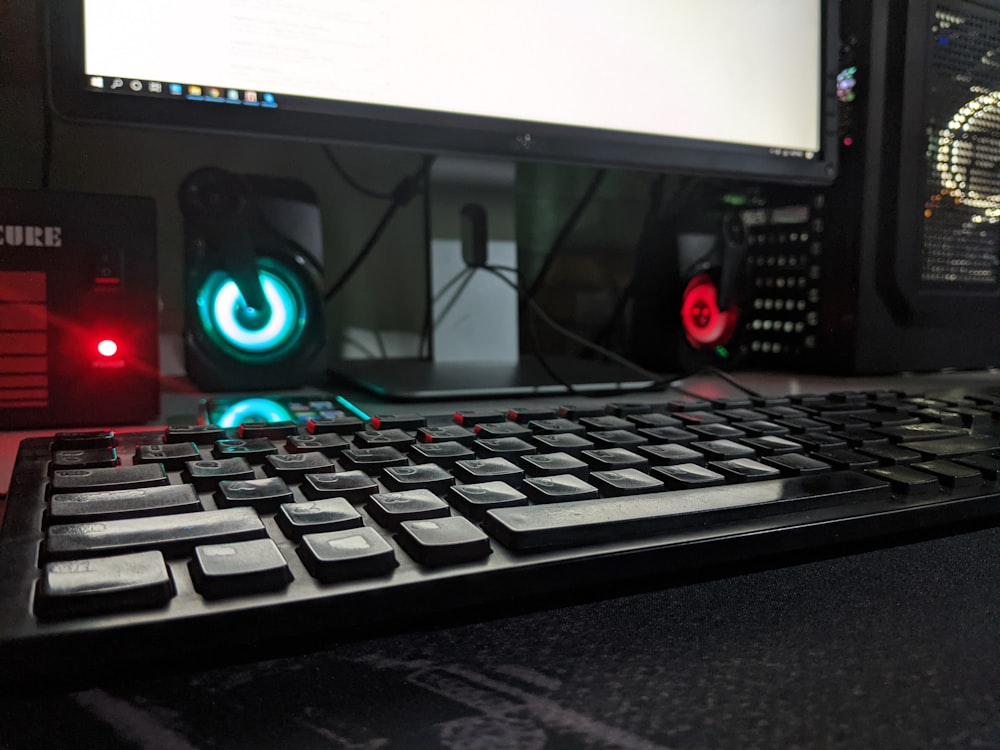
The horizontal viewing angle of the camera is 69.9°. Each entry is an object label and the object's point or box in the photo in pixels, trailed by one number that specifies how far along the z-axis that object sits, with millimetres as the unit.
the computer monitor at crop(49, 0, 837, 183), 475
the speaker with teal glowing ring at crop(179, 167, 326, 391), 560
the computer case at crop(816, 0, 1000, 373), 747
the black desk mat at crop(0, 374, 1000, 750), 166
